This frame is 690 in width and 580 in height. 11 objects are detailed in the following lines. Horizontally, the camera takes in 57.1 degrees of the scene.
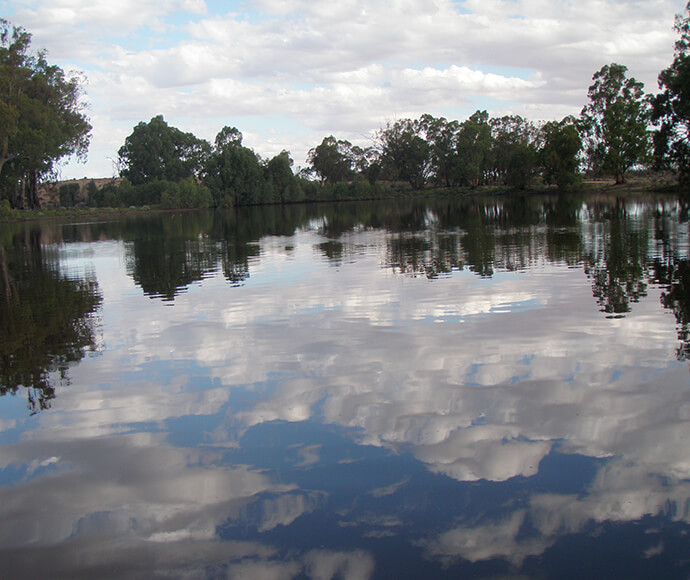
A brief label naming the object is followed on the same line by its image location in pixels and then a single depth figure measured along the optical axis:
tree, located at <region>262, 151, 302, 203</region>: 120.81
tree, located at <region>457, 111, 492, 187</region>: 119.94
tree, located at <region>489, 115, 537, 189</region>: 107.88
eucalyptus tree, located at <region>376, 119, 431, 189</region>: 136.12
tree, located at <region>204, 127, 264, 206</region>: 114.31
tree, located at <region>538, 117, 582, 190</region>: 91.38
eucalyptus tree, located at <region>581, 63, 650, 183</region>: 86.12
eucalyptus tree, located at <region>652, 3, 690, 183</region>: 52.19
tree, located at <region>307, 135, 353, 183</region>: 145.12
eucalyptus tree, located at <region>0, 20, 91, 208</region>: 71.00
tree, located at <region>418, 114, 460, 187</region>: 130.50
